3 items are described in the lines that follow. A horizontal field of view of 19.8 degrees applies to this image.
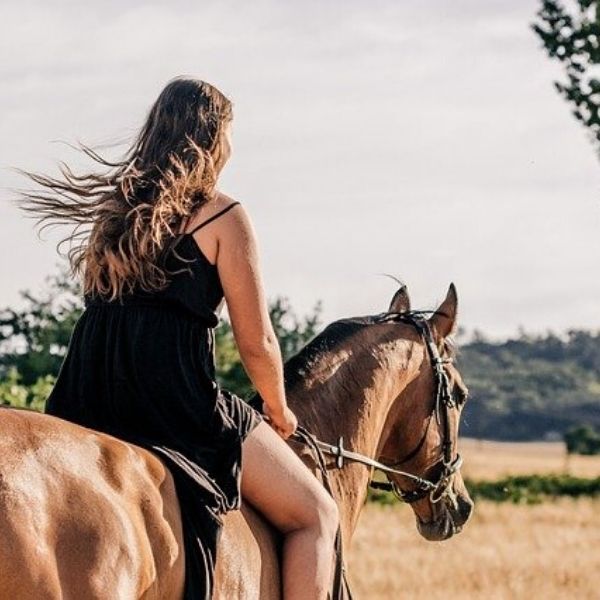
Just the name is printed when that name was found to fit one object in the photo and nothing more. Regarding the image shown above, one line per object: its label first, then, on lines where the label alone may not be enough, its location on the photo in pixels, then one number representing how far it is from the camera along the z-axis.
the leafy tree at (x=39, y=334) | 23.59
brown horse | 4.95
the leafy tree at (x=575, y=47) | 21.94
